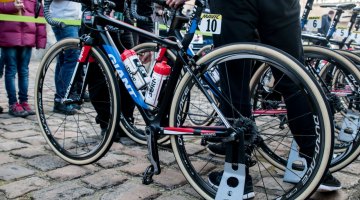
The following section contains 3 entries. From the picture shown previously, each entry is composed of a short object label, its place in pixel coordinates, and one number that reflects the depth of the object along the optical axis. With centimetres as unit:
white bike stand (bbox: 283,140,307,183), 236
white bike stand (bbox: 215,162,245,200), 211
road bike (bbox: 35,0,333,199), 192
